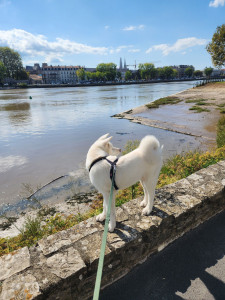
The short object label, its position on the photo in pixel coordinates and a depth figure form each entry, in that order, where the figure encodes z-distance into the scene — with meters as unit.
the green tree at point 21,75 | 117.31
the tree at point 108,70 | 143.88
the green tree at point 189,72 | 189.10
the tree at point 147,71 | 156.62
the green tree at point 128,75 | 156.69
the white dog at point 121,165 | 2.66
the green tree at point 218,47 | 38.36
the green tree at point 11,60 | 112.75
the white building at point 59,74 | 162.00
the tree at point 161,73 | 164.40
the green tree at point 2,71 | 99.91
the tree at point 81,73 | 146.74
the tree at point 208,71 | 175.12
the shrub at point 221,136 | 8.41
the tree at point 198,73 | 192.38
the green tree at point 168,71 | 163.12
